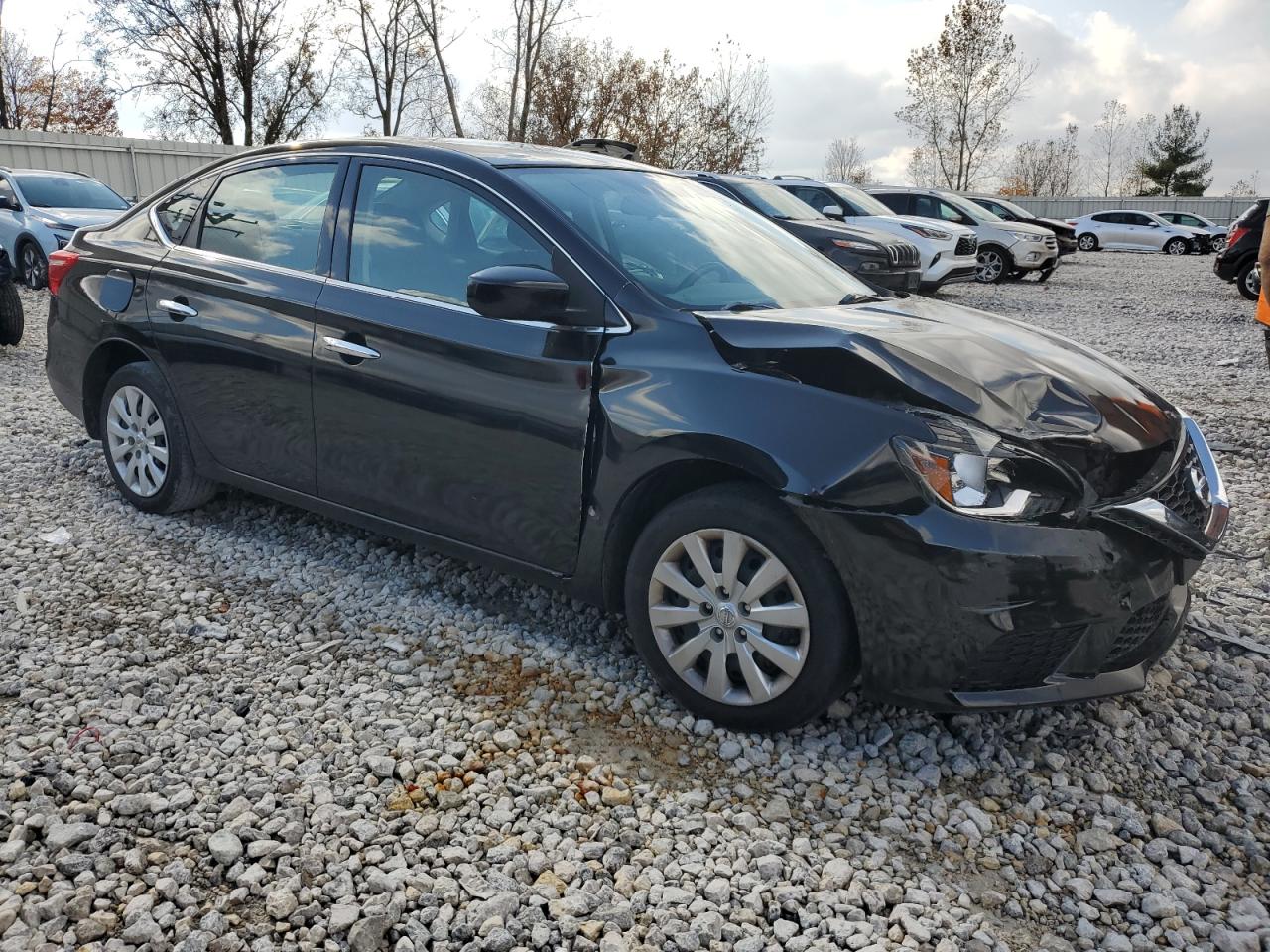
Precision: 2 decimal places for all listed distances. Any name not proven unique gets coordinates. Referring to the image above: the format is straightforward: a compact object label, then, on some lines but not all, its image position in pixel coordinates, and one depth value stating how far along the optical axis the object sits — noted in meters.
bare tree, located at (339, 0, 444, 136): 34.69
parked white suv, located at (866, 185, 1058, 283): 18.22
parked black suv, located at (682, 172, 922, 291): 12.11
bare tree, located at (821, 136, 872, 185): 61.75
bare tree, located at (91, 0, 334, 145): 35.16
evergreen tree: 54.56
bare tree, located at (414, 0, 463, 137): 32.19
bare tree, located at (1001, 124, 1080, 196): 66.00
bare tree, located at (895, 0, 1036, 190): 42.81
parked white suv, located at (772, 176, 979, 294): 15.40
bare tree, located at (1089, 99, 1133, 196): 65.81
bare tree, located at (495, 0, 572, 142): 30.05
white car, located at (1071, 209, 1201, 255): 31.39
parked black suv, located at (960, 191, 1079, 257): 21.59
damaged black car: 2.76
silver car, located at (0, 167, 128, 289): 13.44
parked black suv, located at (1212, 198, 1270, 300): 14.70
